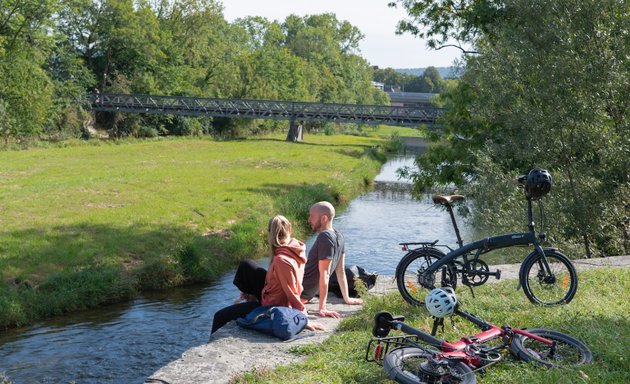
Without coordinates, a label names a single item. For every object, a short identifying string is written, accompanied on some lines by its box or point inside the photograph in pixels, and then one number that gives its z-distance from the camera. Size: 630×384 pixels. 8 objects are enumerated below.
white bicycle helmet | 5.95
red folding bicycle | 5.82
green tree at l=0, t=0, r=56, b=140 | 43.59
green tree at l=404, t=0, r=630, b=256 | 15.20
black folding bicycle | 8.34
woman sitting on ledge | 8.15
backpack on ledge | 7.80
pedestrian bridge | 59.09
